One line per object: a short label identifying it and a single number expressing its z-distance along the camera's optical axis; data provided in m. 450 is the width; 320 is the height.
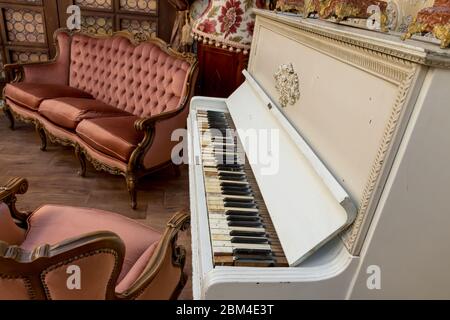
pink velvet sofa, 2.38
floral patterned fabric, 2.54
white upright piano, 0.72
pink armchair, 0.72
